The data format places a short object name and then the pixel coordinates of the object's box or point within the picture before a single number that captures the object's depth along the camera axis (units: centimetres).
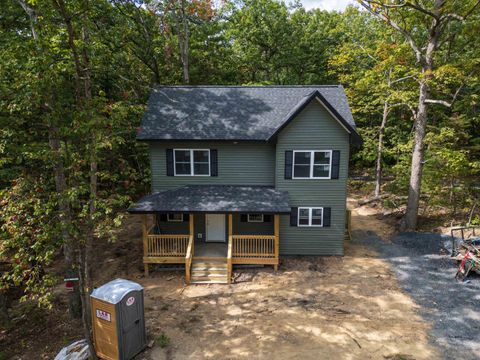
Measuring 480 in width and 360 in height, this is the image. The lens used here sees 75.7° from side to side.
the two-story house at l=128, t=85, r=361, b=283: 1341
